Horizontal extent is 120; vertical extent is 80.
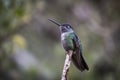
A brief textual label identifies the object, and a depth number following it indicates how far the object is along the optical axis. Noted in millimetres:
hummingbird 8742
